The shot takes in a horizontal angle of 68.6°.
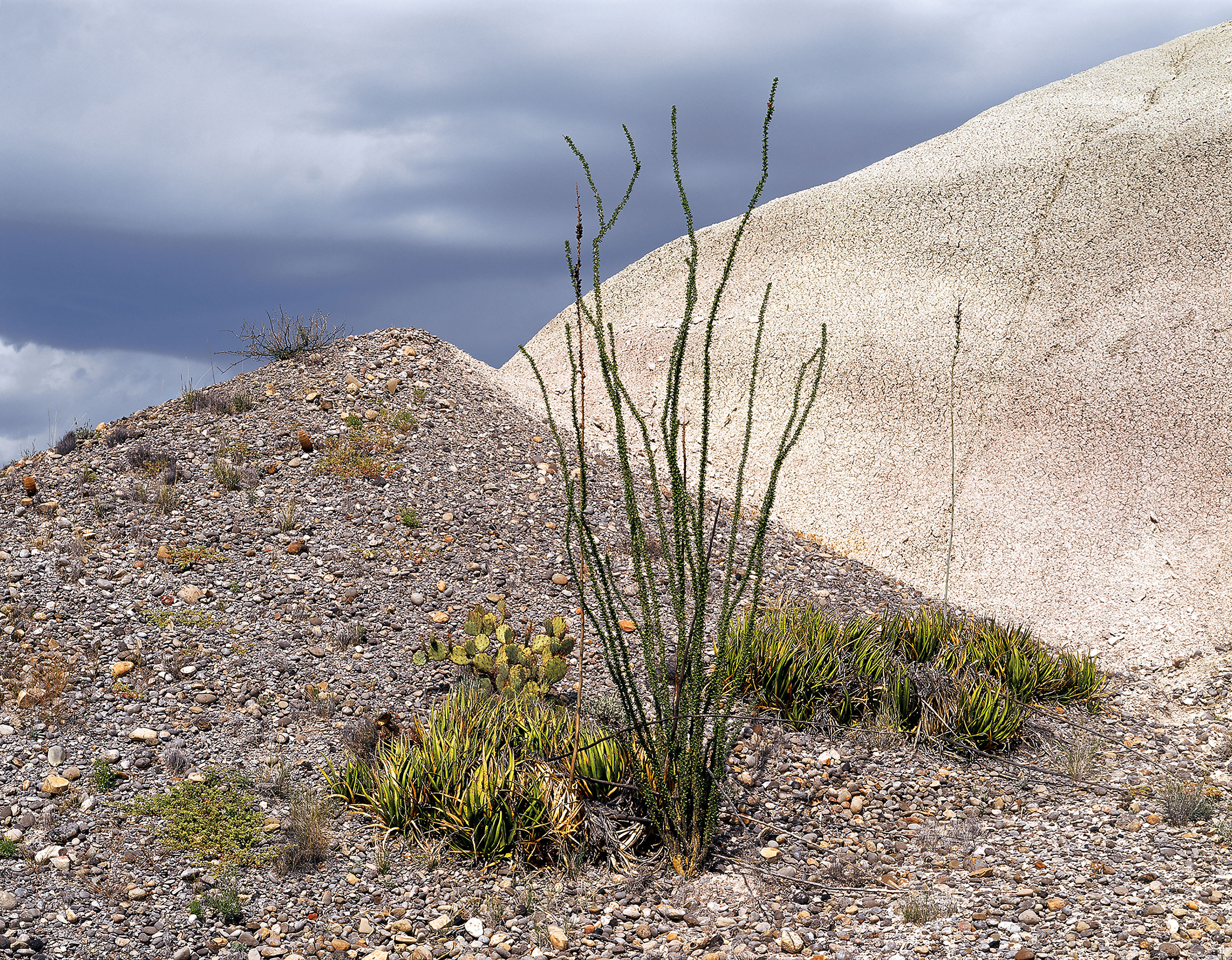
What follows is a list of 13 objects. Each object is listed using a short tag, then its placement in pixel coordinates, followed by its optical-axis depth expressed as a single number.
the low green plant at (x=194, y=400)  12.05
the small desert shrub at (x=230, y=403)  11.75
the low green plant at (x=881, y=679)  6.61
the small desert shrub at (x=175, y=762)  5.90
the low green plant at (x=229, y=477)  9.94
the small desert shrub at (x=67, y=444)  11.02
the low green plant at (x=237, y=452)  10.40
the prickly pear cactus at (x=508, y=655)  6.43
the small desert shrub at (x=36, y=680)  6.76
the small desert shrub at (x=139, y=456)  10.41
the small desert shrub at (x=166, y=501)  9.54
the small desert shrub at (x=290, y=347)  13.43
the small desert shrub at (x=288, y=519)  9.19
